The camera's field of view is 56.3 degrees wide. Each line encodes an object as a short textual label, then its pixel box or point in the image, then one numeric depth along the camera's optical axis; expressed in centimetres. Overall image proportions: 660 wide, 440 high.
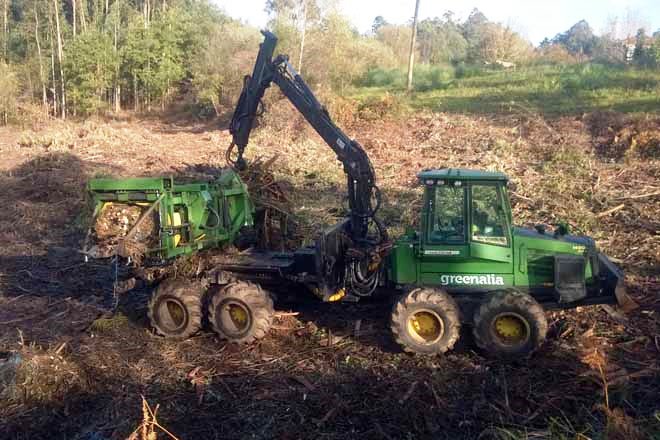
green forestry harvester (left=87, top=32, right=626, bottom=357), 756
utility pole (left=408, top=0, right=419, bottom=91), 3073
